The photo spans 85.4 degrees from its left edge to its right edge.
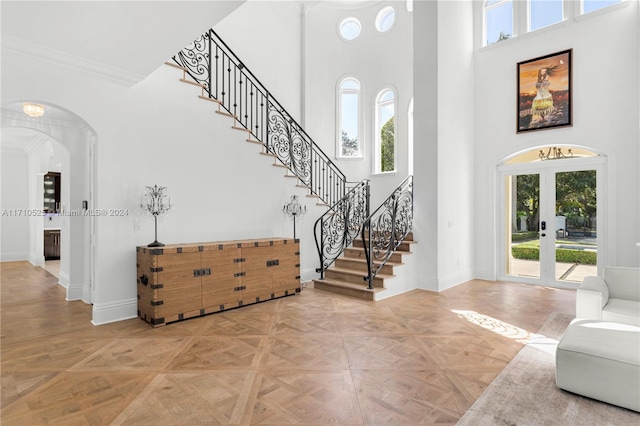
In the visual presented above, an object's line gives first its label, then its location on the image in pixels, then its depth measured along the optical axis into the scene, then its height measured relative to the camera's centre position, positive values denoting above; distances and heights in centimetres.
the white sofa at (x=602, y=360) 233 -104
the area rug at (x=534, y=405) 223 -133
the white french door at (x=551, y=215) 596 -4
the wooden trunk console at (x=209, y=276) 418 -84
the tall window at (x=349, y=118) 897 +250
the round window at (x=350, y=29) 895 +482
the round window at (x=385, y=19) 855 +487
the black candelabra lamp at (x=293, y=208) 632 +11
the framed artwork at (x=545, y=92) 618 +223
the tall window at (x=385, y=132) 873 +207
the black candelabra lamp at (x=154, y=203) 456 +16
